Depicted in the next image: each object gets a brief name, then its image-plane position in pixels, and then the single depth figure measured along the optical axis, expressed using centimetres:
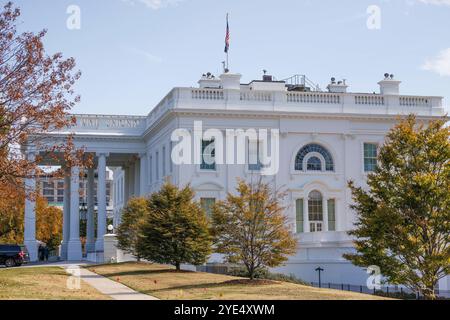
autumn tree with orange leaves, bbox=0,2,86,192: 2455
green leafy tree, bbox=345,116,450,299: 2723
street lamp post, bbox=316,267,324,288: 4316
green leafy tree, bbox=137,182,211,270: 3678
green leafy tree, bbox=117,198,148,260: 4731
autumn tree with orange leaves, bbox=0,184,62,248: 7306
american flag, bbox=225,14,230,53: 5816
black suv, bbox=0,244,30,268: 5072
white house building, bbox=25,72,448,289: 5322
